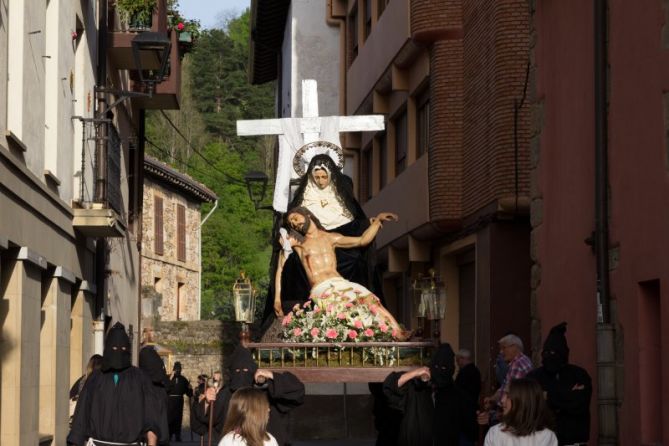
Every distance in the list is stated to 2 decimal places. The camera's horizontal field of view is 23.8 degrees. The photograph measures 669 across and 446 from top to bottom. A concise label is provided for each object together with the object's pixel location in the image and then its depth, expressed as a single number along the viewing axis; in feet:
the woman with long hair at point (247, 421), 29.94
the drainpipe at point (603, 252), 48.08
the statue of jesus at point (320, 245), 59.93
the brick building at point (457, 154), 71.87
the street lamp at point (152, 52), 71.31
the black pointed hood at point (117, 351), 44.01
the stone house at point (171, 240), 158.30
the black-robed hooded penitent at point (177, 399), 98.52
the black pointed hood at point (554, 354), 42.27
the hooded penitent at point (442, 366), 46.98
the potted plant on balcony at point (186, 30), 105.60
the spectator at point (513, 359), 50.98
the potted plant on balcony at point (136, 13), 86.02
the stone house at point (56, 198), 53.36
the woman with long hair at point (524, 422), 30.30
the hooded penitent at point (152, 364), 53.72
